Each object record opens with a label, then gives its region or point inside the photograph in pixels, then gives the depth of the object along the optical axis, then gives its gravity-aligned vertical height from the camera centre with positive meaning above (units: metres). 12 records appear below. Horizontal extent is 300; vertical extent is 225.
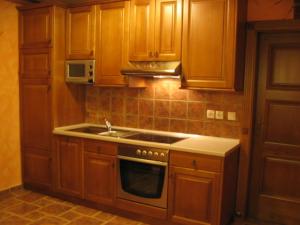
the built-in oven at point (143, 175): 2.99 -0.94
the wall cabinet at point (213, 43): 2.85 +0.40
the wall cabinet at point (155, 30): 3.09 +0.56
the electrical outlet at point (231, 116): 3.22 -0.33
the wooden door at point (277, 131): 3.09 -0.48
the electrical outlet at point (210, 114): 3.32 -0.32
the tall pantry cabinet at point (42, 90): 3.67 -0.11
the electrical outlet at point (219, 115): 3.27 -0.33
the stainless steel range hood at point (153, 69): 3.03 +0.15
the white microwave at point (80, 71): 3.64 +0.13
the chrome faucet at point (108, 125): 3.73 -0.53
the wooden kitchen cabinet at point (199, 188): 2.73 -0.97
